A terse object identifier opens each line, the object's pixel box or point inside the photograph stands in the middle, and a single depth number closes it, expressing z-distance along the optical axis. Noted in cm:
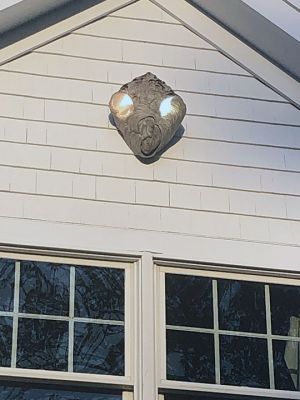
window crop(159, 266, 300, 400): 505
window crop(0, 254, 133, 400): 489
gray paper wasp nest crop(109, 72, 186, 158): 538
